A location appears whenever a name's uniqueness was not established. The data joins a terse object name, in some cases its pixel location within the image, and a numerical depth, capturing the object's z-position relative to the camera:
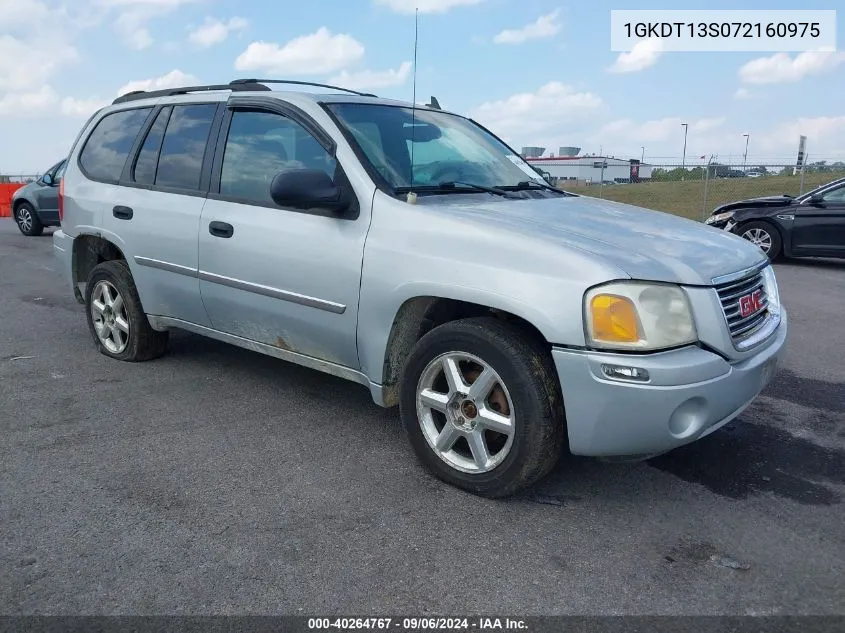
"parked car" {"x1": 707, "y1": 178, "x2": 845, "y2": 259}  10.84
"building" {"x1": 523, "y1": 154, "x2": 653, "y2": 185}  21.37
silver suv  2.94
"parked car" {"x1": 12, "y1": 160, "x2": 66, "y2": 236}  14.97
